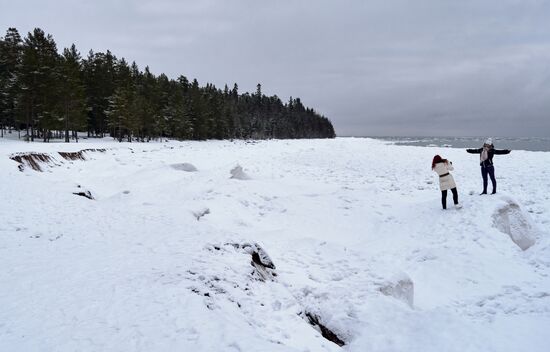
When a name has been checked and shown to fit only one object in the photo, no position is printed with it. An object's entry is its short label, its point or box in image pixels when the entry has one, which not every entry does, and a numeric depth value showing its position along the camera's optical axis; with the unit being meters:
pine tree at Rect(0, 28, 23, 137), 44.72
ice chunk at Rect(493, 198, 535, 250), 11.47
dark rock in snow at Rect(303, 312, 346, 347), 6.51
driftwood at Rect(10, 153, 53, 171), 19.94
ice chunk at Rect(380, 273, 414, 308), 7.73
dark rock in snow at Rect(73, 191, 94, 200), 14.85
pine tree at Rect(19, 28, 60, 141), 39.47
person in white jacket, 13.34
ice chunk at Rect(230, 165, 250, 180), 20.93
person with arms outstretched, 14.66
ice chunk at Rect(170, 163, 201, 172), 24.04
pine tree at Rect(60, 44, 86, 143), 43.56
